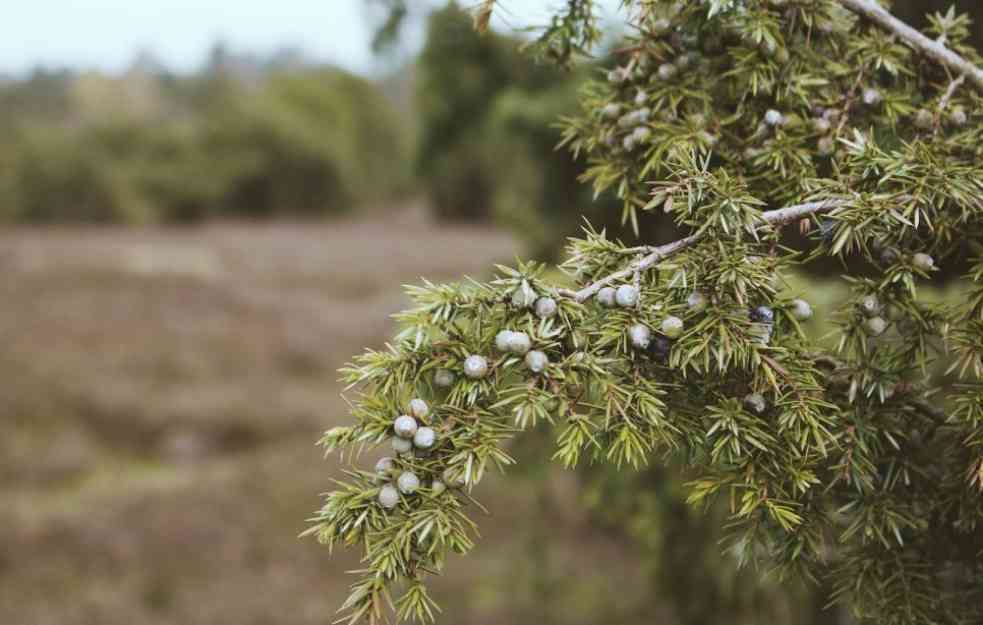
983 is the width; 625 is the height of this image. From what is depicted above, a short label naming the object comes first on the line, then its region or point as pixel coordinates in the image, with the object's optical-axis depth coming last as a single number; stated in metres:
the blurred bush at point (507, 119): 4.26
